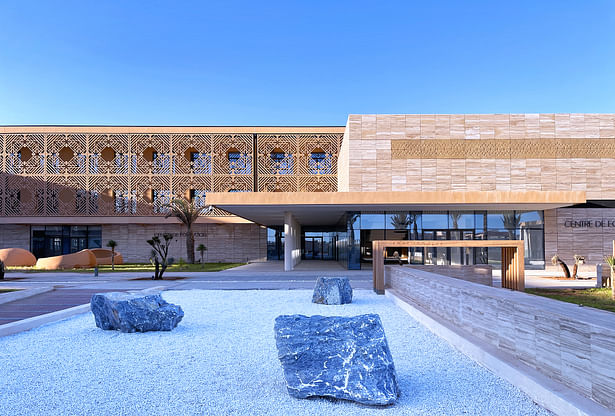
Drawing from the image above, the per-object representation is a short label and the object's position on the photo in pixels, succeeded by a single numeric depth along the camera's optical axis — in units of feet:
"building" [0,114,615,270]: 79.82
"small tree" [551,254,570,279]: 63.26
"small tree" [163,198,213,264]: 119.24
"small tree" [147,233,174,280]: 64.03
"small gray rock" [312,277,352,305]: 35.99
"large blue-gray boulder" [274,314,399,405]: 13.56
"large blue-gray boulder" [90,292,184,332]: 25.31
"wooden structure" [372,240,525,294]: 38.19
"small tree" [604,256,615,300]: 39.77
